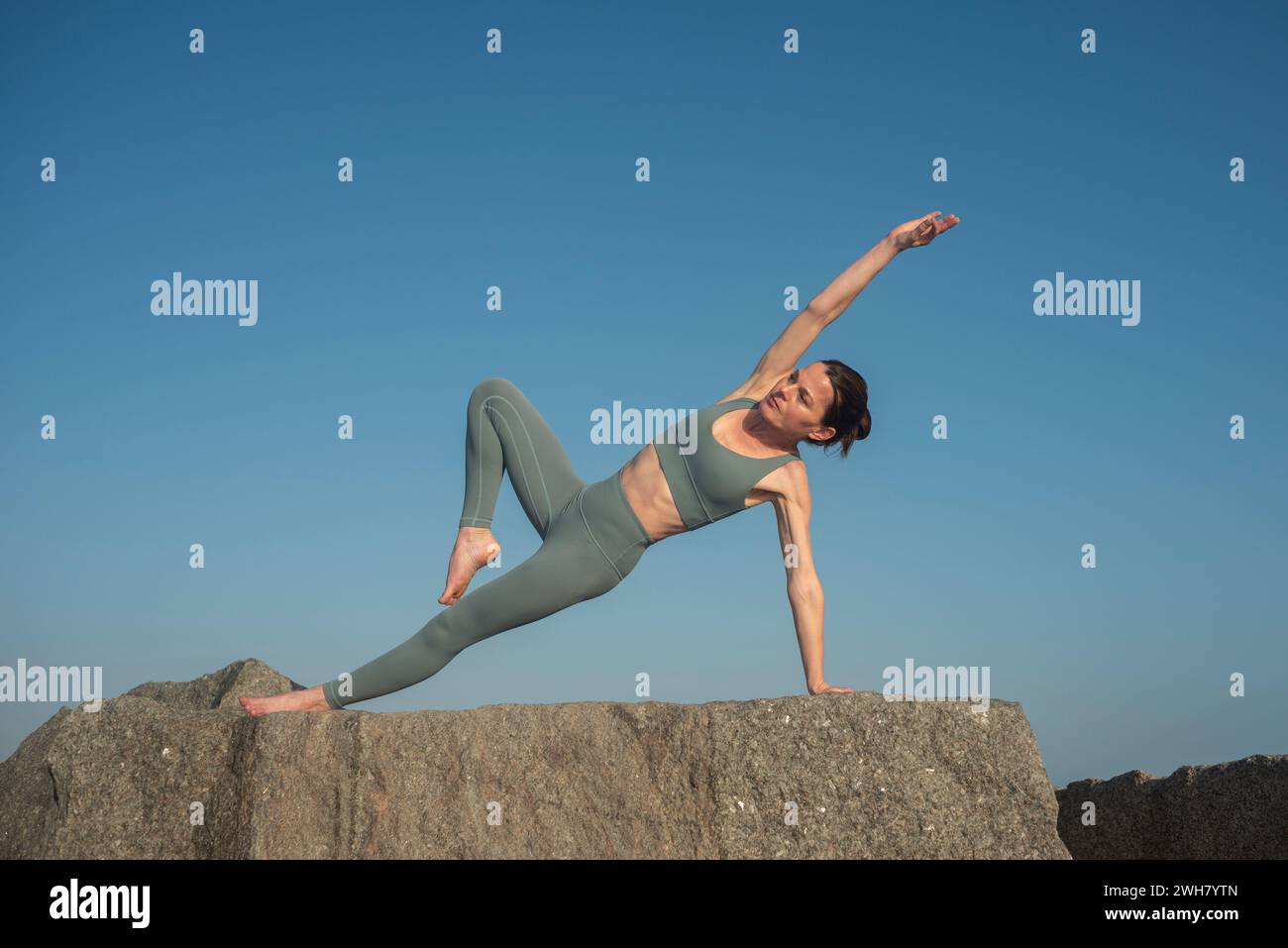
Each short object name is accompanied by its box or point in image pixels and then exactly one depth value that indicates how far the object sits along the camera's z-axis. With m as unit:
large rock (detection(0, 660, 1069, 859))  4.32
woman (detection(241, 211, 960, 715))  4.85
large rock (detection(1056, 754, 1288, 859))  5.36
